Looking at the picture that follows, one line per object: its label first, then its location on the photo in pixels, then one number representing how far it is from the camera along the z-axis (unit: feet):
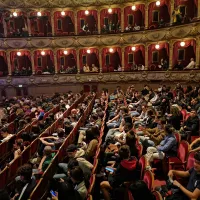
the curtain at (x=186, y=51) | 41.27
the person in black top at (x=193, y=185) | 8.05
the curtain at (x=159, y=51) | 46.39
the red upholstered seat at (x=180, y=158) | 12.24
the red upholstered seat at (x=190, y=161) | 10.85
